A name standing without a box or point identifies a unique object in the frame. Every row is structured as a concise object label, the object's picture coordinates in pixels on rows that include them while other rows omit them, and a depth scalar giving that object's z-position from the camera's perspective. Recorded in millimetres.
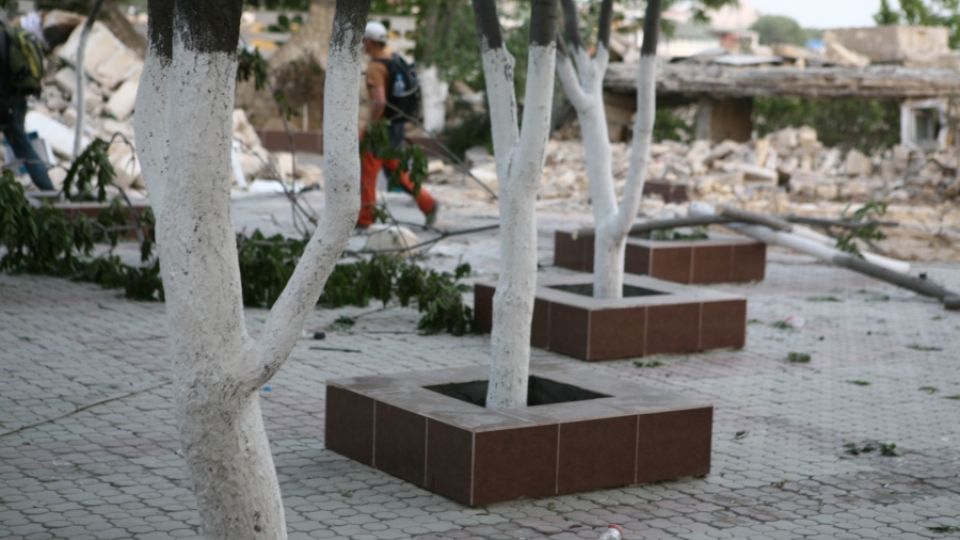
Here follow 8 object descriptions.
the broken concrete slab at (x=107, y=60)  22578
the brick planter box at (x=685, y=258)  11852
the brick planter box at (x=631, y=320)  8453
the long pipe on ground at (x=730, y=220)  12008
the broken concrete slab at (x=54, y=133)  18391
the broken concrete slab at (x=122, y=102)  21797
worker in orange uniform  13078
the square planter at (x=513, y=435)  5293
